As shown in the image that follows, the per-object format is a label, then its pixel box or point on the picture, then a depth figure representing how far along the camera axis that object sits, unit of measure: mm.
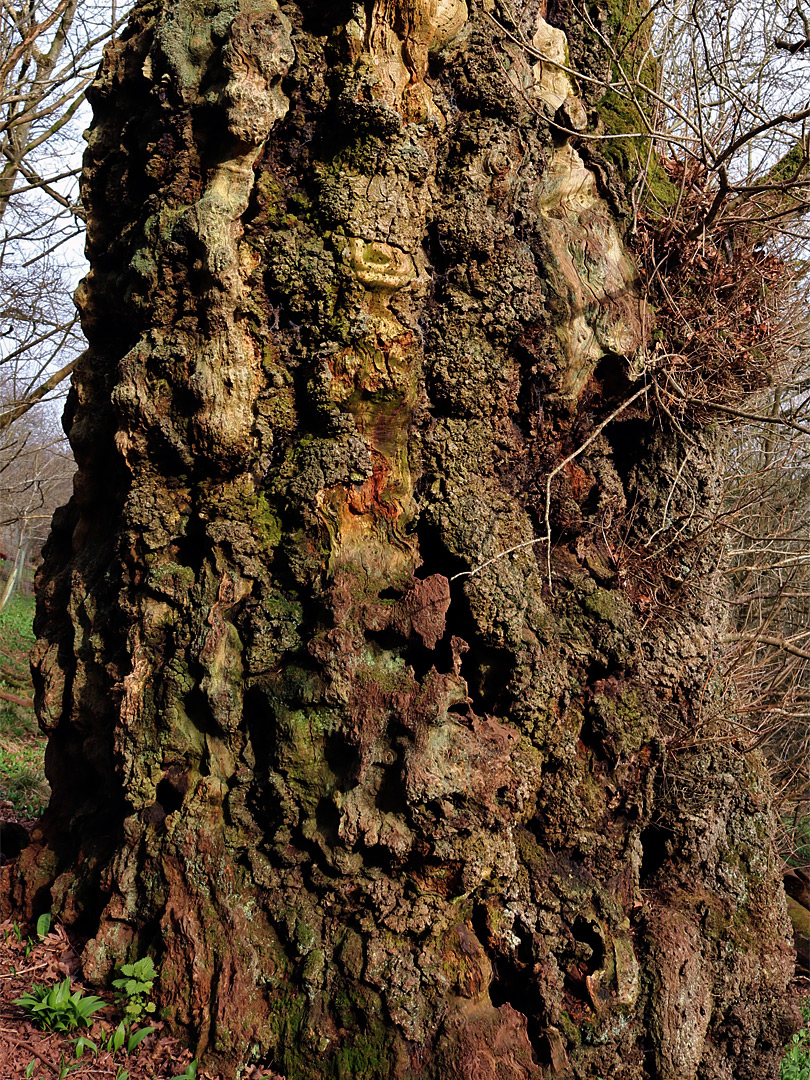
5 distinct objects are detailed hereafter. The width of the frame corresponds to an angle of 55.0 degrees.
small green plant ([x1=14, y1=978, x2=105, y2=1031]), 2754
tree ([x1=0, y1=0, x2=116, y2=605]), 7121
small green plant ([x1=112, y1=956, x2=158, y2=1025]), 2770
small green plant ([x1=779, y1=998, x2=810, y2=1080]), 4609
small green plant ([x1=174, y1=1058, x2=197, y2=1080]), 2621
